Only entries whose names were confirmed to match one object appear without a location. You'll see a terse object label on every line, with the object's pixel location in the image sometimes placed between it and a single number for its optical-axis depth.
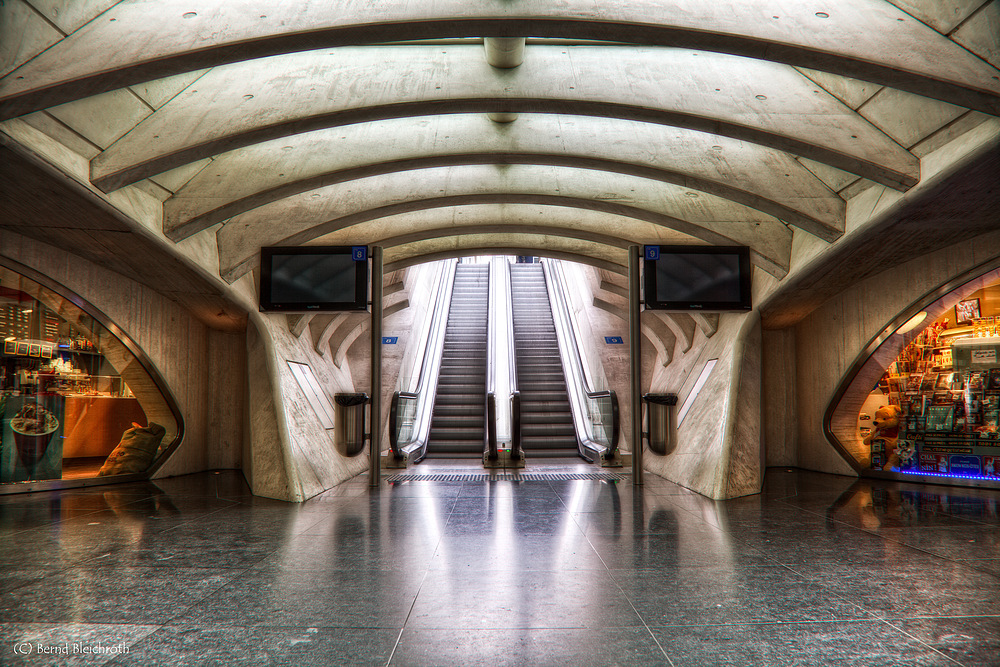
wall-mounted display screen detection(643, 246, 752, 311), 7.89
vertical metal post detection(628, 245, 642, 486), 7.99
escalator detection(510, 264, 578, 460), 11.70
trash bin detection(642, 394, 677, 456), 9.70
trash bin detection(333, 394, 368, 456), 9.69
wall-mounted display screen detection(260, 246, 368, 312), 8.02
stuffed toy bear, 8.70
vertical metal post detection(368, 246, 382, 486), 8.00
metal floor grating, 8.48
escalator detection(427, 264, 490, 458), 11.67
